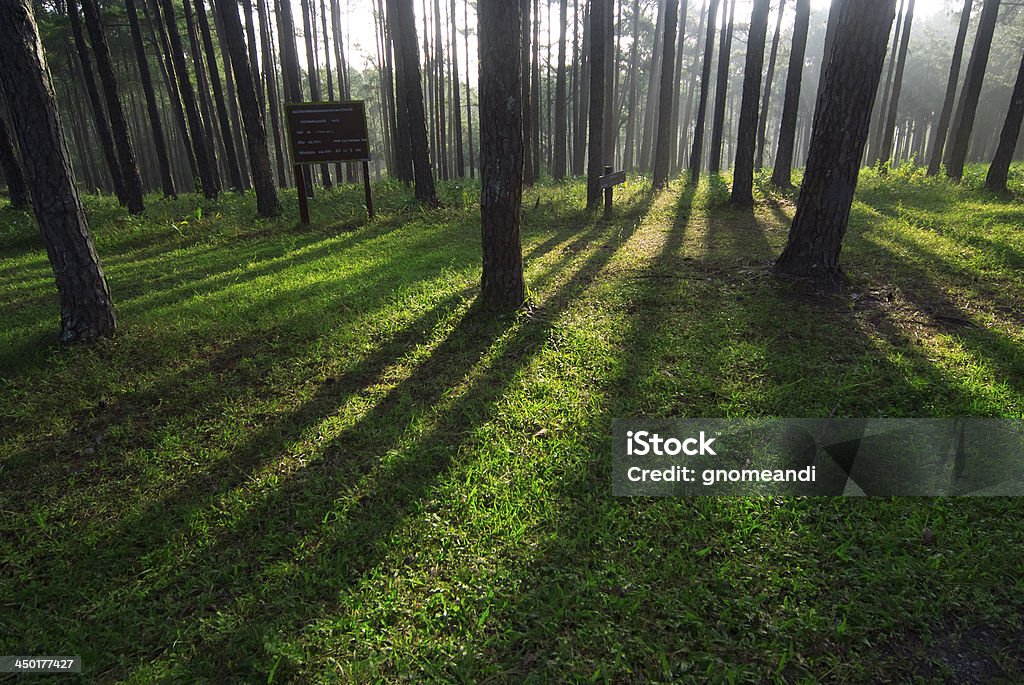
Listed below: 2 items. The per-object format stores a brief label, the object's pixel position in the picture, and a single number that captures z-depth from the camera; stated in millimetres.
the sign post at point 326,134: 11367
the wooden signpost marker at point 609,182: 11430
